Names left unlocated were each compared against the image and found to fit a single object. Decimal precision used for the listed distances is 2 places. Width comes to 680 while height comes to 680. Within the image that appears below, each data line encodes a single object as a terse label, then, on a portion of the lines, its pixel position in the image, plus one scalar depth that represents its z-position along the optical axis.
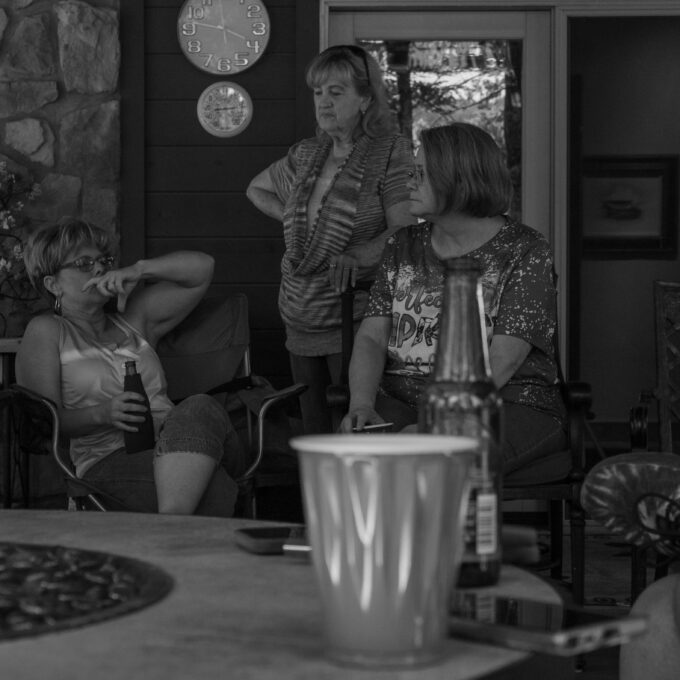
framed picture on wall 6.36
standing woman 3.62
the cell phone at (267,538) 1.28
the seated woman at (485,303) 2.93
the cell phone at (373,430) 2.07
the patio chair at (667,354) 3.94
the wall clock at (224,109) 4.48
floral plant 4.21
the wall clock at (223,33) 4.46
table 0.83
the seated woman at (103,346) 2.96
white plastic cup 0.80
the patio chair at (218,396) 3.04
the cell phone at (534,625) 0.85
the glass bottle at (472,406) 1.10
